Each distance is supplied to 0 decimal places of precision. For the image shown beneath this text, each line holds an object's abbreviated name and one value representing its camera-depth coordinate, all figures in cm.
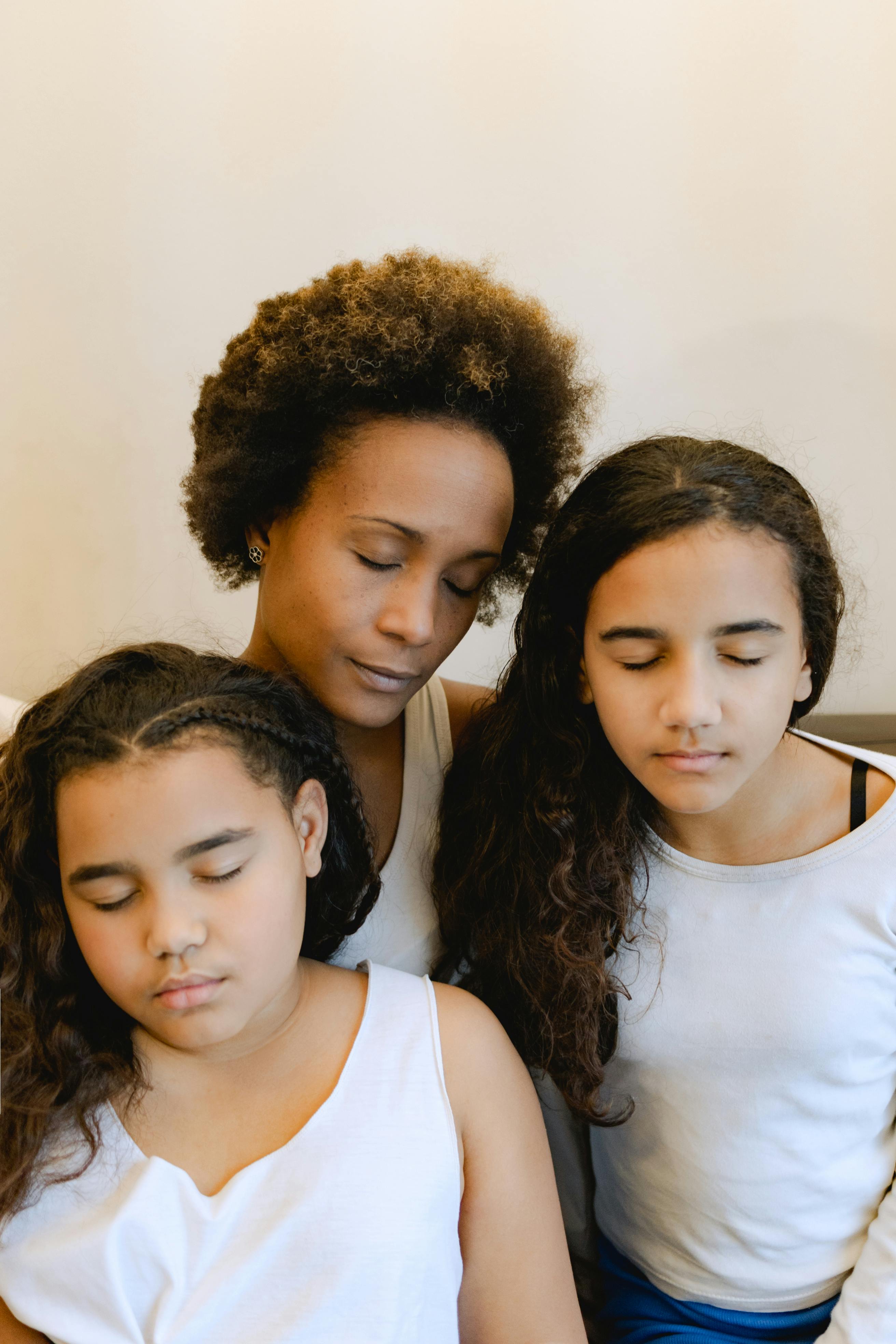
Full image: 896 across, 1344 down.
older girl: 97
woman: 109
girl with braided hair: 88
